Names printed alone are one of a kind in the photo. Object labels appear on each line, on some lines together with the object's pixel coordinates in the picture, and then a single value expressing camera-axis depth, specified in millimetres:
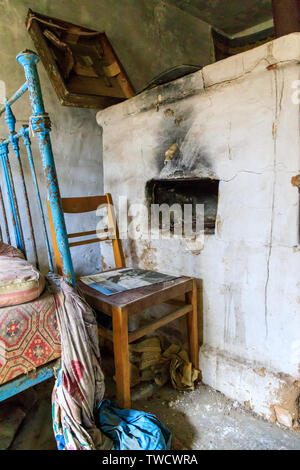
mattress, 995
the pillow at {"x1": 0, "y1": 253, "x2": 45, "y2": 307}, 1037
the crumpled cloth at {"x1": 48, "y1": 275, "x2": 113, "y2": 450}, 1065
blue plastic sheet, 1161
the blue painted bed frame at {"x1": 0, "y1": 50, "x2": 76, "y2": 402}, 1050
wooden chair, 1325
